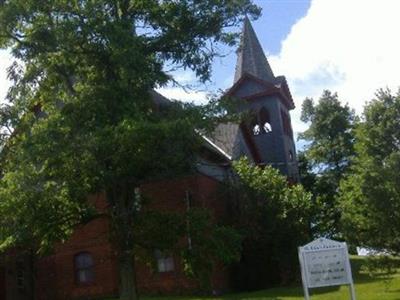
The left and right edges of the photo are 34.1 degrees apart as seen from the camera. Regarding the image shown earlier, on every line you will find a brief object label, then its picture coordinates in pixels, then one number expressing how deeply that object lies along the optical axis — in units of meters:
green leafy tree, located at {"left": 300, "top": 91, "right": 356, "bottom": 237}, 55.78
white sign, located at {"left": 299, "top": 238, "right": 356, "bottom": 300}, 15.43
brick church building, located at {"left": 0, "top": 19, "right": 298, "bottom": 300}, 30.30
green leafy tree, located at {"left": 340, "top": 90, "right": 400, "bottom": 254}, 21.97
